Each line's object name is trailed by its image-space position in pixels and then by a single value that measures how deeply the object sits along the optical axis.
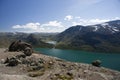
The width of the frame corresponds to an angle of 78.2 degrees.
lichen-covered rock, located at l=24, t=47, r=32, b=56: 19.30
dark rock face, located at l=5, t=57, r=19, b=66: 16.47
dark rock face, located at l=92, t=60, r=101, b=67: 21.59
